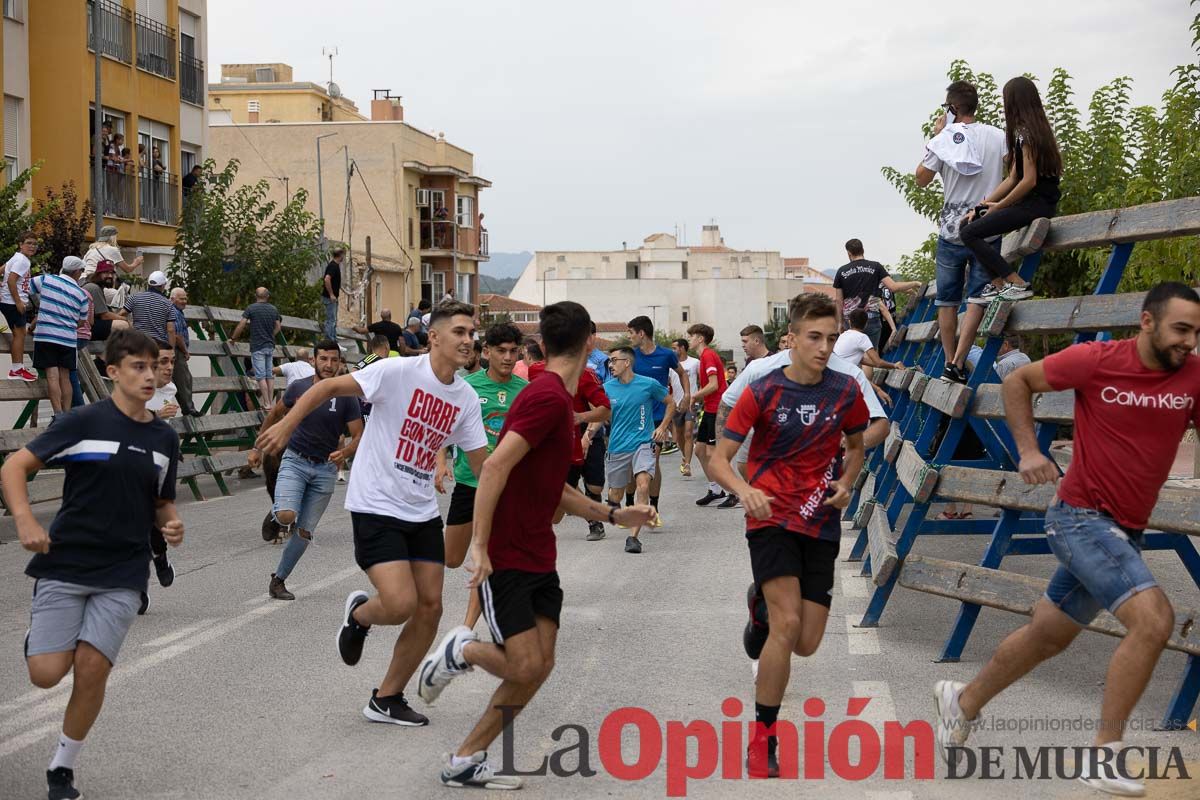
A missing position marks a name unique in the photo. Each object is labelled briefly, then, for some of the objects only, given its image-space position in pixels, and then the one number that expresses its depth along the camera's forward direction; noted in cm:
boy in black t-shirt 585
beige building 6606
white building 13312
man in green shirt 966
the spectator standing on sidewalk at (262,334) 2280
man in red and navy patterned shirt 627
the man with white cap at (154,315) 1838
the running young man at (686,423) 2250
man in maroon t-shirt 596
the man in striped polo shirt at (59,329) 1589
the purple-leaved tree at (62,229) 2282
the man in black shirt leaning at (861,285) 1581
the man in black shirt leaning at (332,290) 2889
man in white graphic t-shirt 719
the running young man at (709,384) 1880
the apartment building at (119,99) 3192
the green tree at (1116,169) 1739
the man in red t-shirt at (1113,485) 564
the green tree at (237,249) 2950
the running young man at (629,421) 1507
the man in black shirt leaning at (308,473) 1106
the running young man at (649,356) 1664
